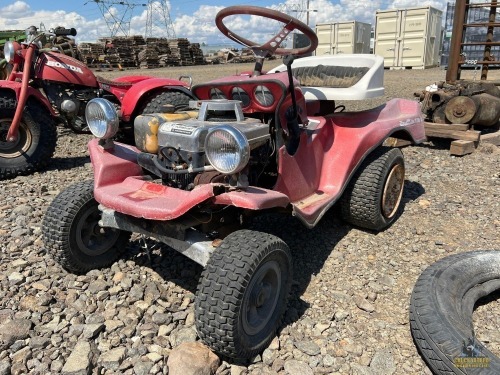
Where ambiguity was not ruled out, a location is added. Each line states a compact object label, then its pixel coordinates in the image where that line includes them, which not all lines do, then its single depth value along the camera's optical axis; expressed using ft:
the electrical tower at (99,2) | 122.09
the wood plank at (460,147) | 18.33
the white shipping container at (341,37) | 68.33
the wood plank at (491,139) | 19.93
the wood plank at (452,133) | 18.94
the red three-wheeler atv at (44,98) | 15.80
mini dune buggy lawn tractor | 7.17
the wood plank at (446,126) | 19.51
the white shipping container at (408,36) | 62.08
